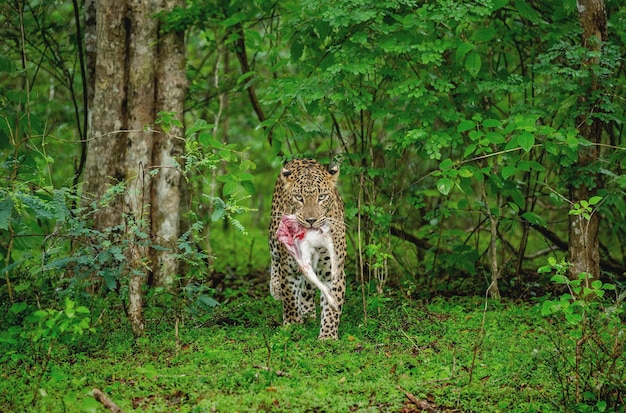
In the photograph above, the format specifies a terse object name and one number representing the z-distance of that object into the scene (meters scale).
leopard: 15.95
